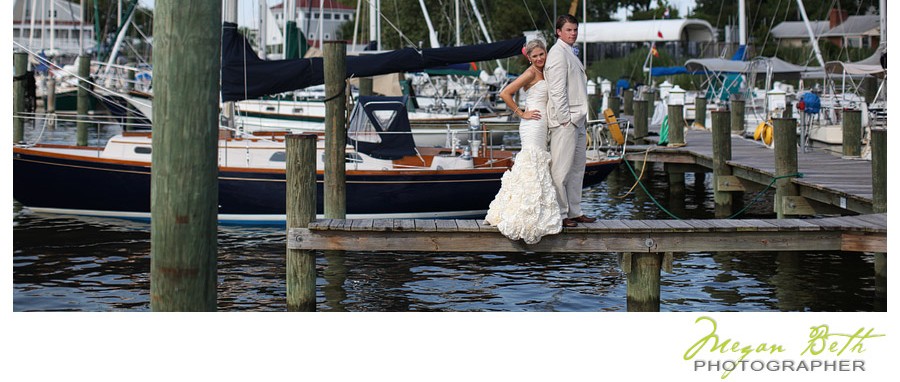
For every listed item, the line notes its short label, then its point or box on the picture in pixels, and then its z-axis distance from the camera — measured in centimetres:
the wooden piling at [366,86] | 2462
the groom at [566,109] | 966
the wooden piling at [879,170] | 1199
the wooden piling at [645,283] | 1033
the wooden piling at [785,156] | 1512
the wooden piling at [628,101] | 3056
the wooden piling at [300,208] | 1044
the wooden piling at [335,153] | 1388
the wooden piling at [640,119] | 2295
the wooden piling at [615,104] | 2705
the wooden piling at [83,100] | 2517
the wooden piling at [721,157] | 1725
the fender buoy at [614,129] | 1912
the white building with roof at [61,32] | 7275
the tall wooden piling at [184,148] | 670
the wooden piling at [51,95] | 4244
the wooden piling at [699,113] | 2564
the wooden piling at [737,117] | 2352
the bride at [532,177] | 975
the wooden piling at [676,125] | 2103
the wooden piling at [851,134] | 1734
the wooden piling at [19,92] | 2121
